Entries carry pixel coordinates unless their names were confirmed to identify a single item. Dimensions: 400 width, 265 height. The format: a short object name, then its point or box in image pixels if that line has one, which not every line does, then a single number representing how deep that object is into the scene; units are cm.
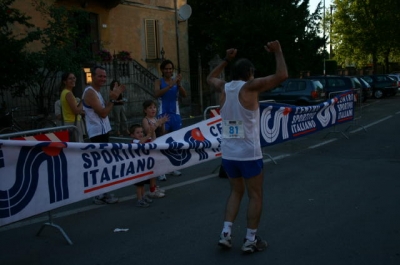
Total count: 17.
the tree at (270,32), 2128
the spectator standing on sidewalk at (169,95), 740
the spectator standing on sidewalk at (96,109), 609
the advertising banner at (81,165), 436
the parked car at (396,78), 3052
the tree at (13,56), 1142
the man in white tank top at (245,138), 430
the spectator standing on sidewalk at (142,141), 625
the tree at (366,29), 3841
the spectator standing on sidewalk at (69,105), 700
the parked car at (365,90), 2566
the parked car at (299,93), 1823
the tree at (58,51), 1314
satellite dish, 2277
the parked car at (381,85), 2950
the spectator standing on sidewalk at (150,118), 664
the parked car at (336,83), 2219
